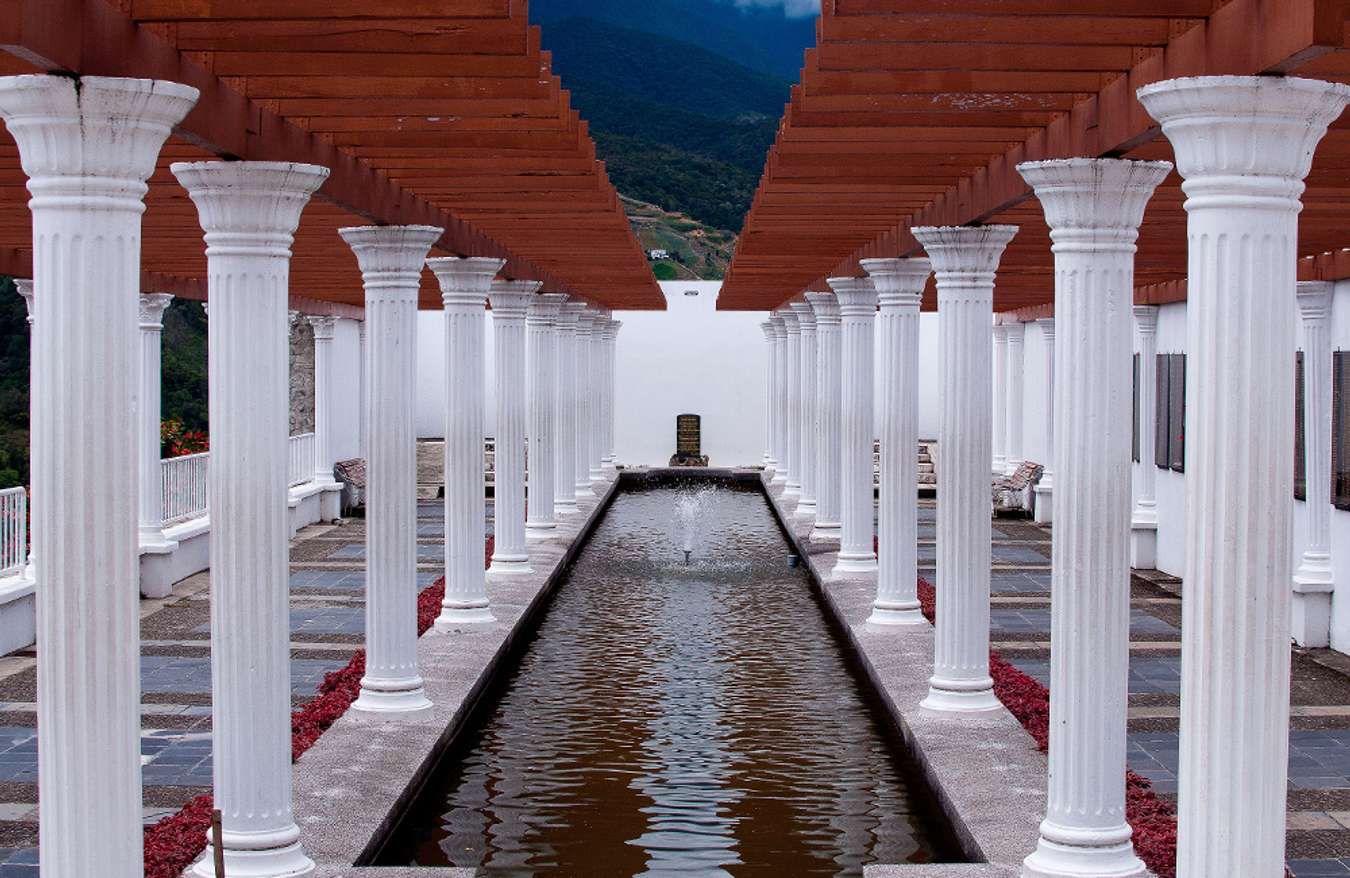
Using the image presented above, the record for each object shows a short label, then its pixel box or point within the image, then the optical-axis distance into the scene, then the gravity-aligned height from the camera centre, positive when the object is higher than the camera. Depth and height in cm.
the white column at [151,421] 1691 +1
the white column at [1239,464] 524 -15
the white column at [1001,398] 2983 +38
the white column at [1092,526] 702 -46
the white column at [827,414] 1959 +7
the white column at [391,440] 1016 -12
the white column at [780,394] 3012 +48
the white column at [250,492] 703 -30
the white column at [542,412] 2014 +11
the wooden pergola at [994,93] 536 +133
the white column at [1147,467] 1955 -59
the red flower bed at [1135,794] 738 -190
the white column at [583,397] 2680 +38
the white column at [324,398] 2566 +36
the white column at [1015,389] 2911 +53
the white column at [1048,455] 2532 -57
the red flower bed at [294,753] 736 -189
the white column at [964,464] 1042 -28
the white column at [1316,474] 1392 -47
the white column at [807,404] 2403 +23
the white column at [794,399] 2730 +34
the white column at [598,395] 2932 +47
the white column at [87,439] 518 -6
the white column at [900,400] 1301 +16
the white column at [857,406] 1650 +14
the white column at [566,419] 2381 +2
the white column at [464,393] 1326 +22
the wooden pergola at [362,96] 546 +135
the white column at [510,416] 1684 +5
